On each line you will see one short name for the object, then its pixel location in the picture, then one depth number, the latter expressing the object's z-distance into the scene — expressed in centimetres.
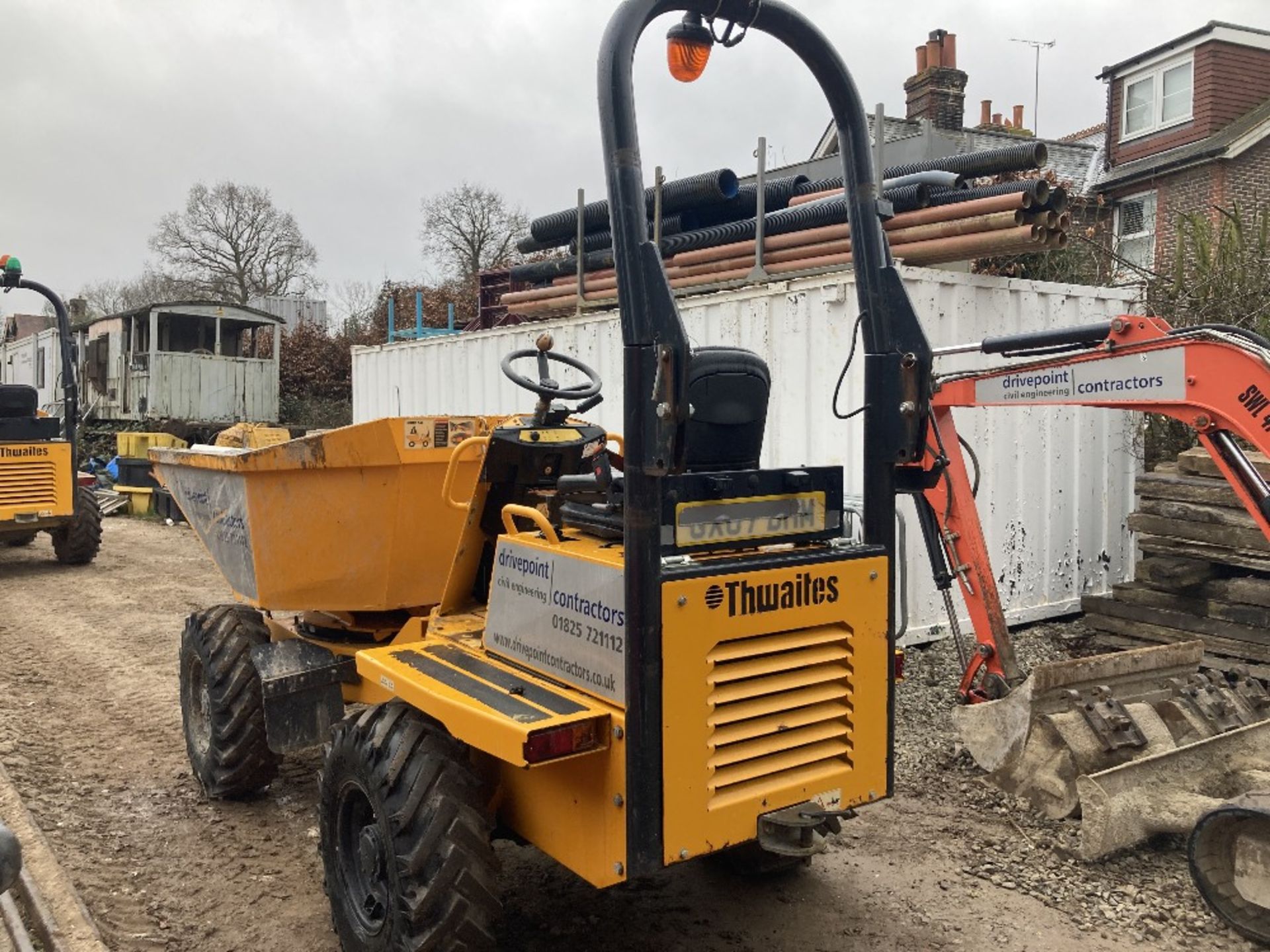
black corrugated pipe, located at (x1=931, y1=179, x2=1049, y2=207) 646
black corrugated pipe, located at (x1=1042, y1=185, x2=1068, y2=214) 651
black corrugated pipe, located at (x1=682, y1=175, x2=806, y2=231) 845
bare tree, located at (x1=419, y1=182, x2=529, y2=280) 3042
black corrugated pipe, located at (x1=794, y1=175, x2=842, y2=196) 840
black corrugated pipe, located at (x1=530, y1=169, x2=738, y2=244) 812
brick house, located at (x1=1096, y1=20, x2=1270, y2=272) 1958
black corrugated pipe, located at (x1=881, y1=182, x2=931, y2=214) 695
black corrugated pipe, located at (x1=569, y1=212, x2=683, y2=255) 952
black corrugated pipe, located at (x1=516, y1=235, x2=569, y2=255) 1032
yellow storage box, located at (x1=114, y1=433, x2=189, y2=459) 1720
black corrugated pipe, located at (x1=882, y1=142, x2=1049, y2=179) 686
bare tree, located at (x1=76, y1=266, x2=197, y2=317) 3809
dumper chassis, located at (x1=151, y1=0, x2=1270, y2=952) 261
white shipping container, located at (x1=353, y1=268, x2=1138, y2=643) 680
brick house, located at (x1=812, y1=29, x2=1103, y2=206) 1880
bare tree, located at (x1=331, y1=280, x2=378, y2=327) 2819
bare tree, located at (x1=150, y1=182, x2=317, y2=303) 3662
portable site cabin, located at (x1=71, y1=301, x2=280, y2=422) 2109
